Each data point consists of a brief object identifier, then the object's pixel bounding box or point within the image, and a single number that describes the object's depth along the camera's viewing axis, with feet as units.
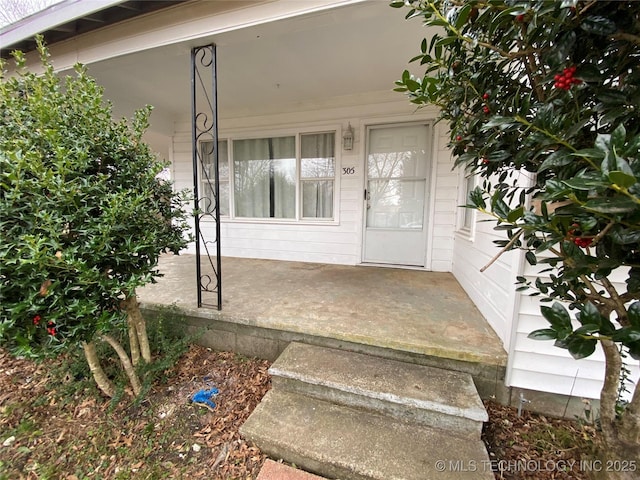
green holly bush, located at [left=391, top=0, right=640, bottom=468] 1.77
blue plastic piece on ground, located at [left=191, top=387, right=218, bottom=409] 5.54
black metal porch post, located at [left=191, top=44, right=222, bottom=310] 6.74
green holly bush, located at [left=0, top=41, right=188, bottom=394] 4.15
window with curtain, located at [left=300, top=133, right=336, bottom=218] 12.64
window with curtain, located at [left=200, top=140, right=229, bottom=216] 14.56
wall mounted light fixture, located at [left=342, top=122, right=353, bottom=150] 11.82
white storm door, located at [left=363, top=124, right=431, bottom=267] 11.48
